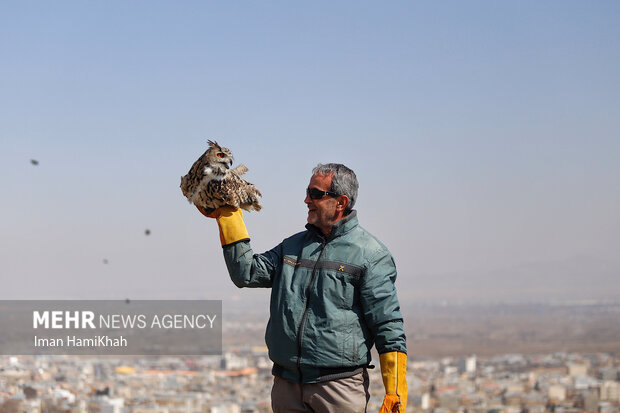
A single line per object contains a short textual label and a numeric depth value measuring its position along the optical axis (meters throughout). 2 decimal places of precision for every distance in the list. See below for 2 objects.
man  4.24
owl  4.47
